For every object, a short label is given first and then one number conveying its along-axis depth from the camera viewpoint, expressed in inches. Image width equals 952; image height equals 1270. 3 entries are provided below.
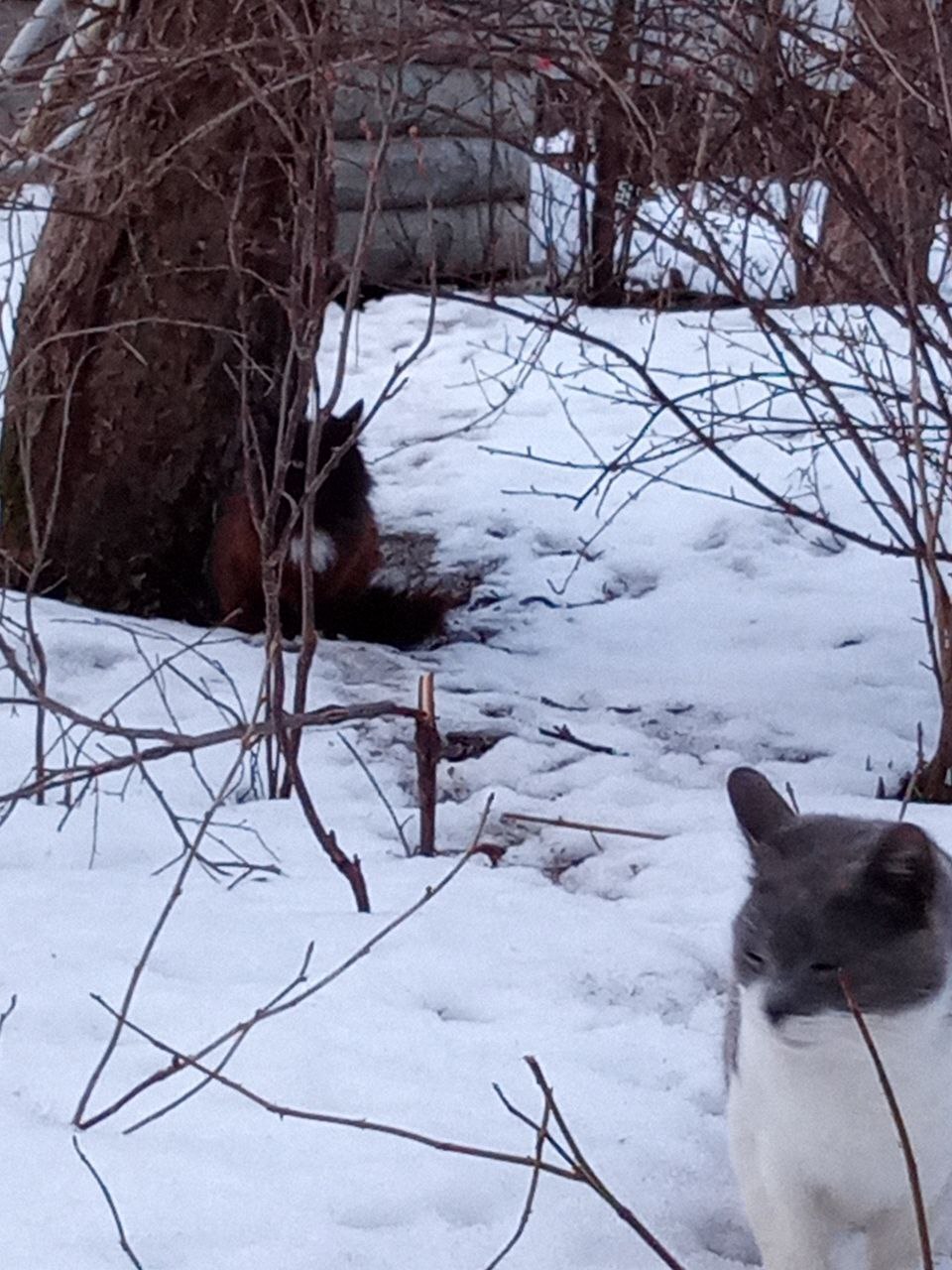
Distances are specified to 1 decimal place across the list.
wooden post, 148.9
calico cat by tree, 221.8
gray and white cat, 85.0
